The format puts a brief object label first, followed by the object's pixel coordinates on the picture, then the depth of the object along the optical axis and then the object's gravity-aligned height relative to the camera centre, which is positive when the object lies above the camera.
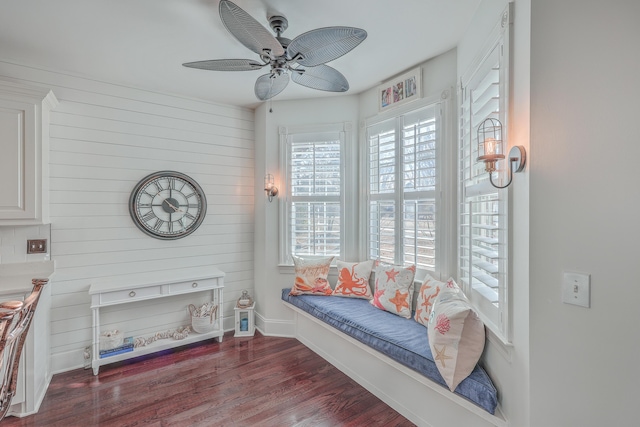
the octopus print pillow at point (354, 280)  3.06 -0.69
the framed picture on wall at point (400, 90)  2.71 +1.17
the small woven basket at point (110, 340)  2.78 -1.18
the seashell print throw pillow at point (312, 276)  3.21 -0.68
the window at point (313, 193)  3.39 +0.23
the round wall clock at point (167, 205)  3.08 +0.08
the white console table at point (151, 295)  2.67 -0.79
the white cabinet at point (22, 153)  2.26 +0.45
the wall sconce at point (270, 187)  3.47 +0.29
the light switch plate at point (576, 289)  1.14 -0.29
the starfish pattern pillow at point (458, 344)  1.71 -0.75
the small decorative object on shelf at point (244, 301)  3.47 -1.02
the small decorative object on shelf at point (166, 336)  2.98 -1.27
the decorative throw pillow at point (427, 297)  2.34 -0.67
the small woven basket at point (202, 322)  3.21 -1.17
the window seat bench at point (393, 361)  1.68 -1.03
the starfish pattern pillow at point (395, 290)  2.61 -0.69
